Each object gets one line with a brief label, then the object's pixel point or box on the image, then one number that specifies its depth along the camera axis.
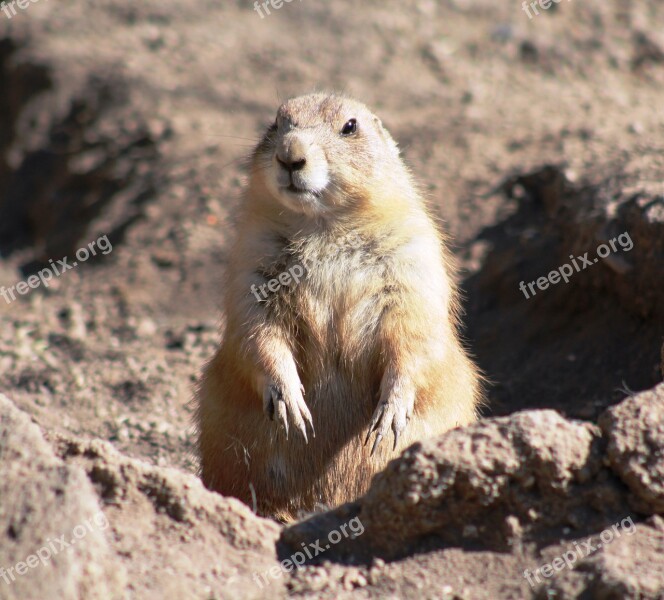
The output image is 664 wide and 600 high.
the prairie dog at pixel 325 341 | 10.48
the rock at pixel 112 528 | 6.82
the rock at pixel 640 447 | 7.72
